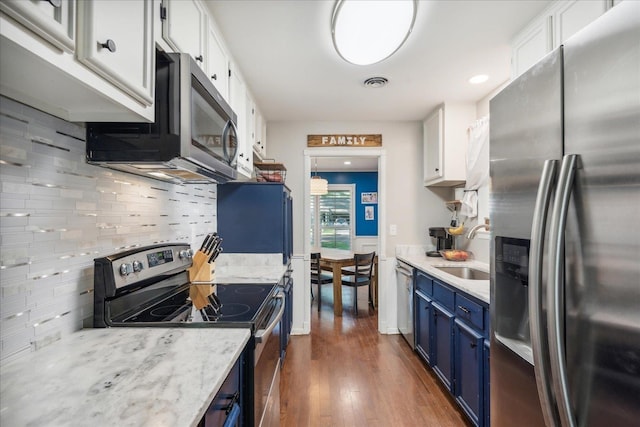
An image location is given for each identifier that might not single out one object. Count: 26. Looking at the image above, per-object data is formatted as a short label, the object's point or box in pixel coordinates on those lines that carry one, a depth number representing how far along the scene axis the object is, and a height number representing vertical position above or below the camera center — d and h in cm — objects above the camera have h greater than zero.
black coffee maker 321 -24
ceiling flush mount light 153 +107
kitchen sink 247 -48
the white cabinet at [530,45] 158 +97
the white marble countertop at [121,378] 63 -42
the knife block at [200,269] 186 -34
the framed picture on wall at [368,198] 704 +42
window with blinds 714 -3
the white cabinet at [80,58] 54 +34
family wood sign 343 +86
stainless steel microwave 106 +31
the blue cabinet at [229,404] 79 -56
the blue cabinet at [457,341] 164 -84
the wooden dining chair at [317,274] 427 -87
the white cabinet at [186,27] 112 +80
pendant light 498 +50
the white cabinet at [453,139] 289 +75
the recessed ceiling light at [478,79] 238 +111
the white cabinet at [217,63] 160 +89
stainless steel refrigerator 63 -3
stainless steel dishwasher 292 -87
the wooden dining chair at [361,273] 407 -81
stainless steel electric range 112 -41
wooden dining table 410 -76
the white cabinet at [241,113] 206 +76
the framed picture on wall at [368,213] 705 +6
